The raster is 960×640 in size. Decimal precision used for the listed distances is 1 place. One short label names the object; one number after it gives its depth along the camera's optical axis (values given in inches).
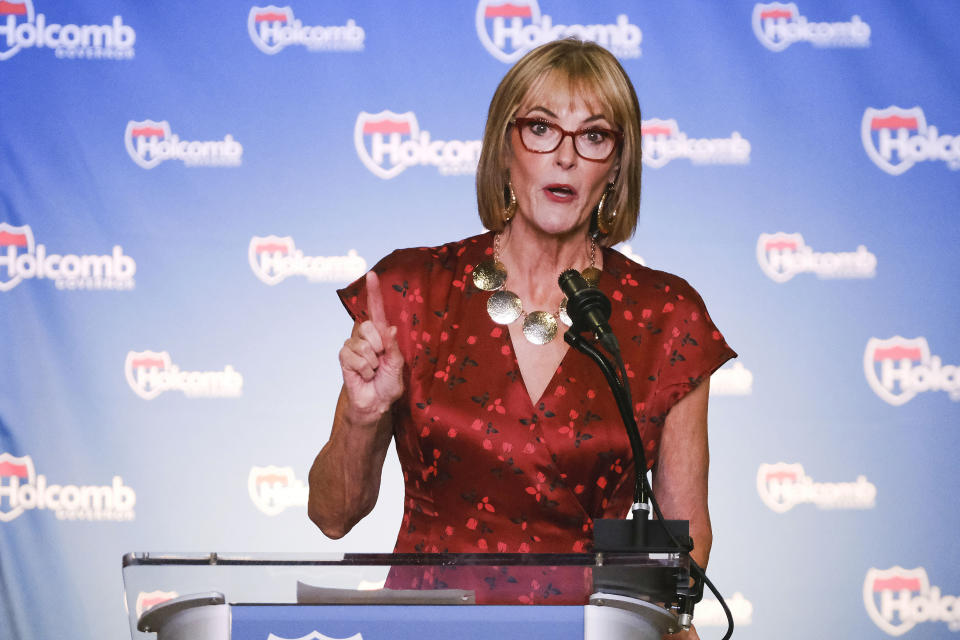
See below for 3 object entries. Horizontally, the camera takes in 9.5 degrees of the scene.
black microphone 270.2
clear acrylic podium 263.6
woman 286.9
